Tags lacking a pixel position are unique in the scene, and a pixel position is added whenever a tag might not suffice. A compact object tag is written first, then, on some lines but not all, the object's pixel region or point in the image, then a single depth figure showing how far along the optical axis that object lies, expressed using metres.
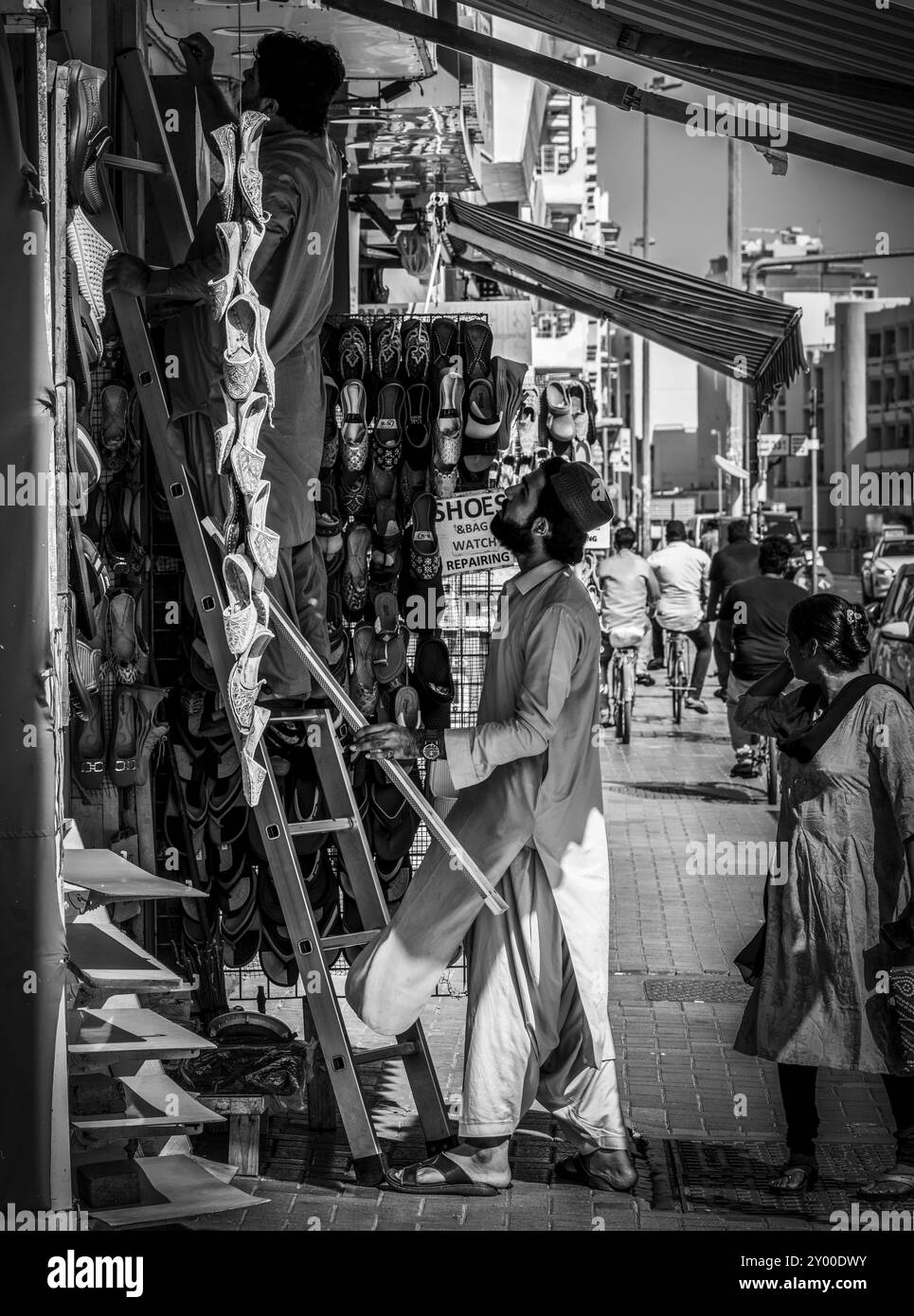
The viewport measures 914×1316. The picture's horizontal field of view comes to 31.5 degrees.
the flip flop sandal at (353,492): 6.54
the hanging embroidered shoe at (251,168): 4.69
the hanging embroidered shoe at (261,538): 4.91
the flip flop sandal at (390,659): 6.55
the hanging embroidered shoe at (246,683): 4.98
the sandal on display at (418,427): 6.66
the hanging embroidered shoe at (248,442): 4.83
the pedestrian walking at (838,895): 5.12
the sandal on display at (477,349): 6.76
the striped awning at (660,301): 9.84
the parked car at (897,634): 16.83
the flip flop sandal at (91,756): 5.84
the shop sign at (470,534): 6.54
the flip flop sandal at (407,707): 6.58
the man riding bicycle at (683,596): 19.33
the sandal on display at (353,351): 6.61
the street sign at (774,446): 23.18
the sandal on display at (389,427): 6.57
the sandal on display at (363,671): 6.53
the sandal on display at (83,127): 4.61
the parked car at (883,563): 31.44
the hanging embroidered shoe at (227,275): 4.76
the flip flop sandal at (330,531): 6.43
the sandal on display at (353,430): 6.50
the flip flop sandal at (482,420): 6.66
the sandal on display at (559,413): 8.80
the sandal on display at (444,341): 6.75
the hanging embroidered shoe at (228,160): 4.67
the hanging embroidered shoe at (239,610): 4.95
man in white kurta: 5.28
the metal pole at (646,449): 45.28
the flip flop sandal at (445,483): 6.65
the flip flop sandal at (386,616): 6.55
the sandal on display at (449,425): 6.60
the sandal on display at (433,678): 6.65
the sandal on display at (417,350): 6.67
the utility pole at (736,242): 36.56
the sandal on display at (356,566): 6.50
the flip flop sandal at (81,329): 4.79
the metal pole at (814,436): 20.58
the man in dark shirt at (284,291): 5.21
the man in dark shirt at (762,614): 12.81
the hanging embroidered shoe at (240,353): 4.79
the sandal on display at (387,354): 6.66
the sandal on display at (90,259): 4.68
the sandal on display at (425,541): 6.62
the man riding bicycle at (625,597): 16.78
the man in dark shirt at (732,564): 16.45
